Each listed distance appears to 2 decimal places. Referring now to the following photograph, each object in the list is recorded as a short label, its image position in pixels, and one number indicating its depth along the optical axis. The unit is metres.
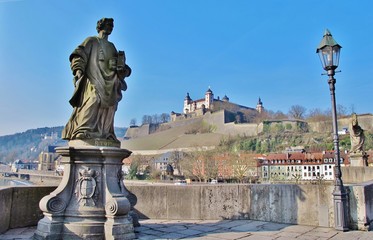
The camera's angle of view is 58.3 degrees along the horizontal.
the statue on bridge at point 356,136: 14.53
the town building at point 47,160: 114.44
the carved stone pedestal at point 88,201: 5.16
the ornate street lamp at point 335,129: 6.23
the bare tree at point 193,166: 65.94
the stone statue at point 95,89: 5.70
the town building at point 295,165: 70.56
